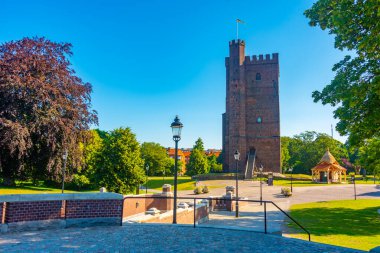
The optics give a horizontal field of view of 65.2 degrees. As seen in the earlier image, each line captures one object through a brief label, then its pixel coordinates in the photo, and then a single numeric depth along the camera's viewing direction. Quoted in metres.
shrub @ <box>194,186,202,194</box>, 35.66
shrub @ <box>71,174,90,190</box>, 38.53
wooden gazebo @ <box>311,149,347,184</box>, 48.97
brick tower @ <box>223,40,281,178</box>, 59.38
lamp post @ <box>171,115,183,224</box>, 11.38
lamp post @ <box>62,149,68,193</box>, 22.03
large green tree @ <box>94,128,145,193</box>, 27.92
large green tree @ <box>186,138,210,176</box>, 72.12
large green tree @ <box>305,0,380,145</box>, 8.81
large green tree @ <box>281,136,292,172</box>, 81.56
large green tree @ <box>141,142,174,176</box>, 79.94
